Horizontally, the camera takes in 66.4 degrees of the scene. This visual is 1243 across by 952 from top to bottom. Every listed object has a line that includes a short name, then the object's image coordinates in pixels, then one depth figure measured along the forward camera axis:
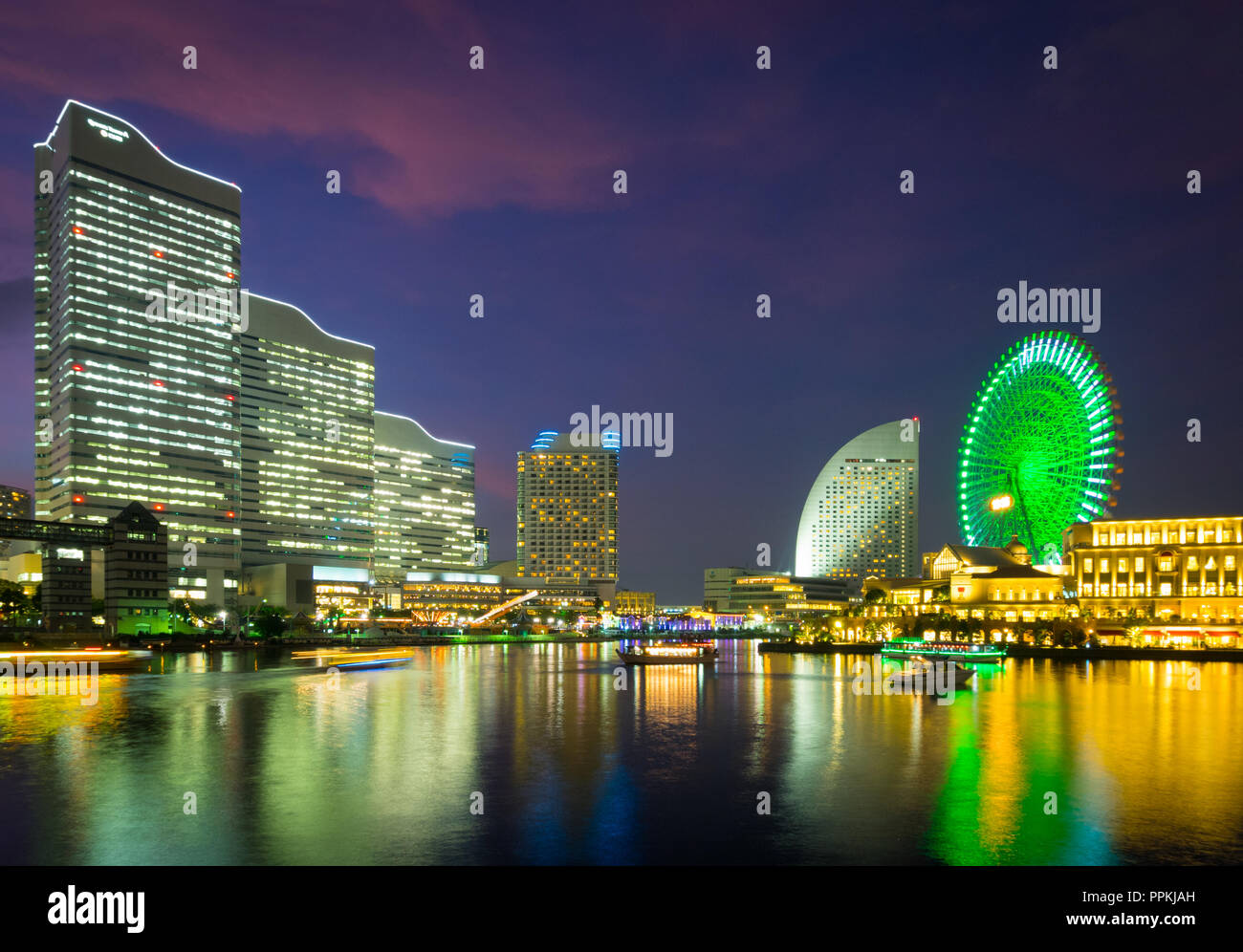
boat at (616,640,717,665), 106.75
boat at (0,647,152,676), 90.70
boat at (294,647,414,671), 102.38
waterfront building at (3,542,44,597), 169.38
